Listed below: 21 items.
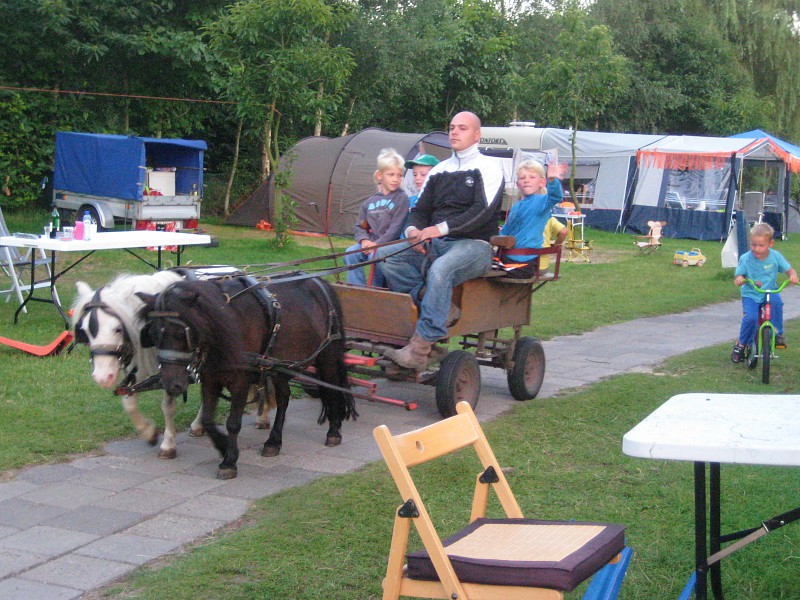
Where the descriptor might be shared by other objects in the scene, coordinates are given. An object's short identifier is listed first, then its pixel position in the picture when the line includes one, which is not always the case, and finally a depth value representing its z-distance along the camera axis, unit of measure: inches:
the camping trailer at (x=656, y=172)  957.2
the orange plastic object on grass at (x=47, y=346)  323.6
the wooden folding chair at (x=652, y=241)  807.1
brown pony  202.1
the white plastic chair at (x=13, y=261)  401.5
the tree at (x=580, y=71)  908.0
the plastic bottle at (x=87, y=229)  365.4
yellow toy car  732.0
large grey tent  805.9
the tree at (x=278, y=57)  636.7
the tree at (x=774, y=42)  1289.4
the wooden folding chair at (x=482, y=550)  115.6
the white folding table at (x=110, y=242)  348.2
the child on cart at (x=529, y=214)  283.1
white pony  203.0
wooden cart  263.3
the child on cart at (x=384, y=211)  278.5
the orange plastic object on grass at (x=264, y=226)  859.4
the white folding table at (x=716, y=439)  109.5
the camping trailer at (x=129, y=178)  728.3
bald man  255.8
